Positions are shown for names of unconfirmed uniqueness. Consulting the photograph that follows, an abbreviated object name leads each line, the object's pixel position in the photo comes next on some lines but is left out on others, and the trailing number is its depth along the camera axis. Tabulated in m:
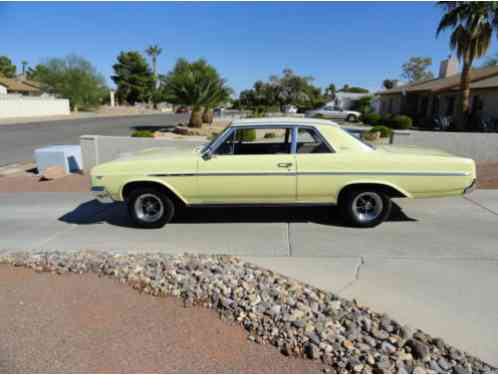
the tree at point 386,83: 66.54
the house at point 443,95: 20.36
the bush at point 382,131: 14.92
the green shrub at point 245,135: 5.66
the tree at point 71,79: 55.56
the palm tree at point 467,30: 17.86
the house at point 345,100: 56.53
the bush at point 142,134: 12.09
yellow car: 5.34
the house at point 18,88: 54.58
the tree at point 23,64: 117.12
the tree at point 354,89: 91.15
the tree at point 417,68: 73.62
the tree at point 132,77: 76.00
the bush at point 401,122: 21.80
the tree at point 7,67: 88.88
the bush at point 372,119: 26.91
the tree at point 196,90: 23.47
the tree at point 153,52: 92.29
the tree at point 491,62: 52.79
